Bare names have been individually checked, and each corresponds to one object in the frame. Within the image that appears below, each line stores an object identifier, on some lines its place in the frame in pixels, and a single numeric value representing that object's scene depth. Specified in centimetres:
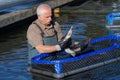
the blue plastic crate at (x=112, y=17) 2067
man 1126
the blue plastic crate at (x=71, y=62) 1167
